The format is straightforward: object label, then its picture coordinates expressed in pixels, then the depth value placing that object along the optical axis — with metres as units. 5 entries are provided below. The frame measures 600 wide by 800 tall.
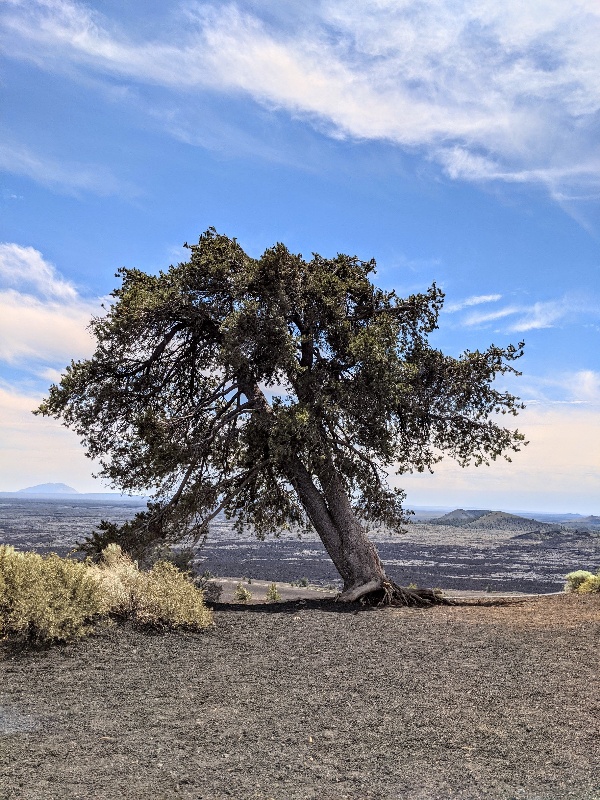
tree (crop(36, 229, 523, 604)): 13.98
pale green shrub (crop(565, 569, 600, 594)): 18.03
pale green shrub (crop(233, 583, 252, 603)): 19.72
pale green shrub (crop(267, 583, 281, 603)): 18.76
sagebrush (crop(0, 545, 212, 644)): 9.13
